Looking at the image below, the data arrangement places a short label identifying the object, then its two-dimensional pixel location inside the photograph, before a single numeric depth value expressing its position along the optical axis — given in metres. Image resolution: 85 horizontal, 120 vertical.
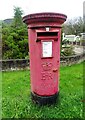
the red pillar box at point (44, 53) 1.48
